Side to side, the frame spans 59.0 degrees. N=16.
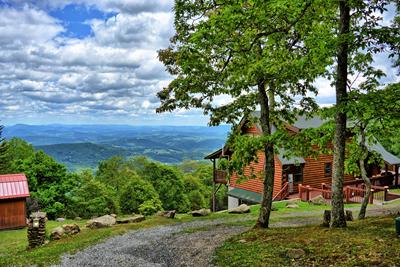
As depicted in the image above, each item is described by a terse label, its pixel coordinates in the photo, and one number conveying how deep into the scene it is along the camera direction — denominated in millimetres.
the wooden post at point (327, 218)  14503
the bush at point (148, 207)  48412
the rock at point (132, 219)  22864
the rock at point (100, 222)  21984
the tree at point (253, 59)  11508
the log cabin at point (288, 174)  33156
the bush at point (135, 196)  52031
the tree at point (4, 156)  54031
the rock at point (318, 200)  29156
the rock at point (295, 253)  10685
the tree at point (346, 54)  11219
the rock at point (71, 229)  20250
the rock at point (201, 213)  25638
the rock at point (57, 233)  19873
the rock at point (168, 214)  24175
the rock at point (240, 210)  26766
